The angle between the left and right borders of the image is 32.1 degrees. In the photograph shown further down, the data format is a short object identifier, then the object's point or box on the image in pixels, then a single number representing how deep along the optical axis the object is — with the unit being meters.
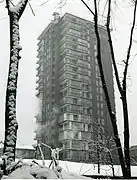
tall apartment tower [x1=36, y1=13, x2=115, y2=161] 41.62
